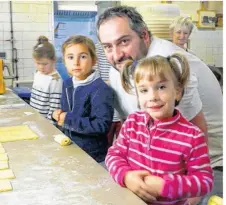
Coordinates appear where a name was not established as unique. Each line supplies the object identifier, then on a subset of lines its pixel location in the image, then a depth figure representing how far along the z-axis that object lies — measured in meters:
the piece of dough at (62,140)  1.42
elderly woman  2.60
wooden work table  0.94
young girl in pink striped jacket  1.02
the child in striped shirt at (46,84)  2.40
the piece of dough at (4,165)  1.16
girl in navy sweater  1.59
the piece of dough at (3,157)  1.23
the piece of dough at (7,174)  1.08
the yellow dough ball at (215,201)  0.81
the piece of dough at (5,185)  0.99
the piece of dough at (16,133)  1.51
